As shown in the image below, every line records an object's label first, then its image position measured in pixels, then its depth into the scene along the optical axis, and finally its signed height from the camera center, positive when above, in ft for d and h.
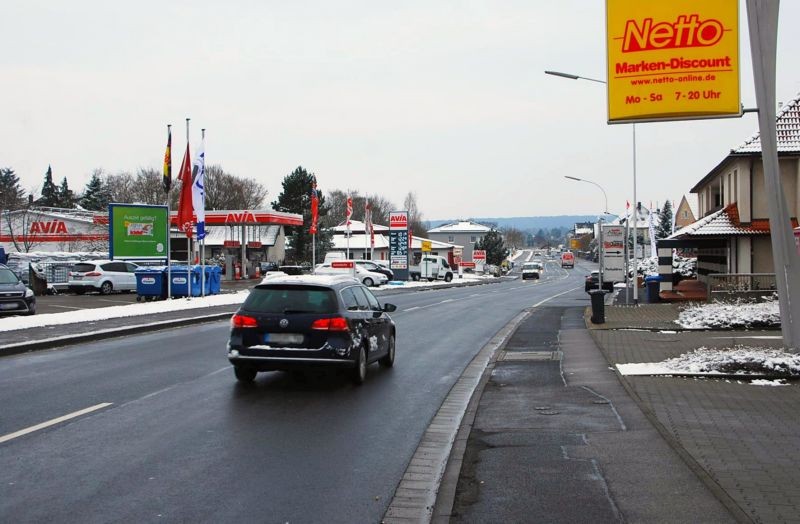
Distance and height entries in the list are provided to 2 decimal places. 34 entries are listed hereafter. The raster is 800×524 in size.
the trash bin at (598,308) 72.38 -4.75
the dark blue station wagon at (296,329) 35.81 -3.17
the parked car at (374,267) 197.75 -2.48
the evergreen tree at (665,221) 379.70 +17.01
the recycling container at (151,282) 106.83 -3.02
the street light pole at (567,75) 78.88 +17.64
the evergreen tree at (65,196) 375.45 +31.22
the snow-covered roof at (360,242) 329.52 +6.32
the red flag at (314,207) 161.89 +10.44
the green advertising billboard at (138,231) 121.80 +4.24
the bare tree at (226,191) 332.39 +28.14
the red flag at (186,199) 102.53 +7.61
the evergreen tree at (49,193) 376.25 +33.56
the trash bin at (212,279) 115.14 -2.92
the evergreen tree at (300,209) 263.08 +16.35
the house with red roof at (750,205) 93.91 +5.76
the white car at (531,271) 287.69 -5.46
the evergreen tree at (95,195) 354.33 +28.64
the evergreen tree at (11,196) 219.59 +19.04
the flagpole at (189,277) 103.52 -2.34
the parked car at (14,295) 73.78 -3.16
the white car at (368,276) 174.16 -4.21
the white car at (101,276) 122.62 -2.57
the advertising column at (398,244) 201.46 +3.20
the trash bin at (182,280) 108.06 -2.83
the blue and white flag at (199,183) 102.58 +9.55
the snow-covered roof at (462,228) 541.34 +19.11
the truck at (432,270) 227.20 -3.75
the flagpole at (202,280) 109.91 -2.90
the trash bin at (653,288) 109.09 -4.58
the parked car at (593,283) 147.23 -5.16
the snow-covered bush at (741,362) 36.86 -5.11
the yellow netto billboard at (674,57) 41.27 +10.27
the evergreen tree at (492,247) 379.14 +4.15
